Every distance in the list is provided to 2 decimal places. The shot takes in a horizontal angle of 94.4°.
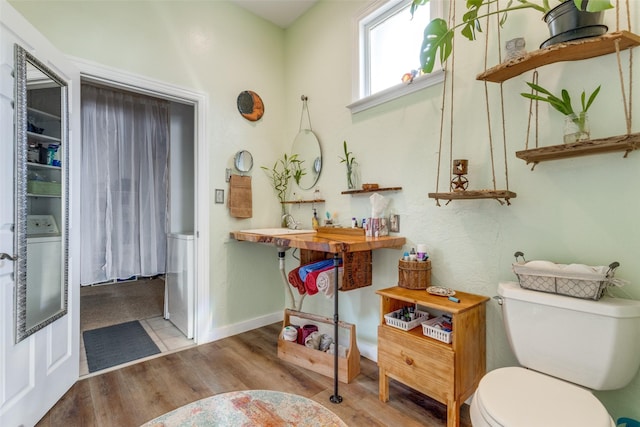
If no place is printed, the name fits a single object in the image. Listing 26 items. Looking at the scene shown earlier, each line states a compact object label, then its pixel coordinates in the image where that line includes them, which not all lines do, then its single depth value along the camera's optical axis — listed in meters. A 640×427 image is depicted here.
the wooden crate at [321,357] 1.89
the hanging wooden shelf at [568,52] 1.08
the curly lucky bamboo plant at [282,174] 2.89
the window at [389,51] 1.91
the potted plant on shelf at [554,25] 1.11
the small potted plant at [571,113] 1.21
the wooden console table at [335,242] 1.65
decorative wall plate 2.69
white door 1.35
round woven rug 1.49
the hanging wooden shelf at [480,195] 1.41
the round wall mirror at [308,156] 2.63
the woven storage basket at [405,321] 1.61
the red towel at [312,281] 1.96
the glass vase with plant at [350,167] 2.28
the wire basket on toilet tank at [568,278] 1.11
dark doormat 2.17
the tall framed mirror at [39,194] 1.45
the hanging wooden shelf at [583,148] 1.07
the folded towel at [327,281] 1.93
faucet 2.79
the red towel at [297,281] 2.11
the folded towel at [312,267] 1.99
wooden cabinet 1.38
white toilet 0.92
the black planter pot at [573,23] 1.11
